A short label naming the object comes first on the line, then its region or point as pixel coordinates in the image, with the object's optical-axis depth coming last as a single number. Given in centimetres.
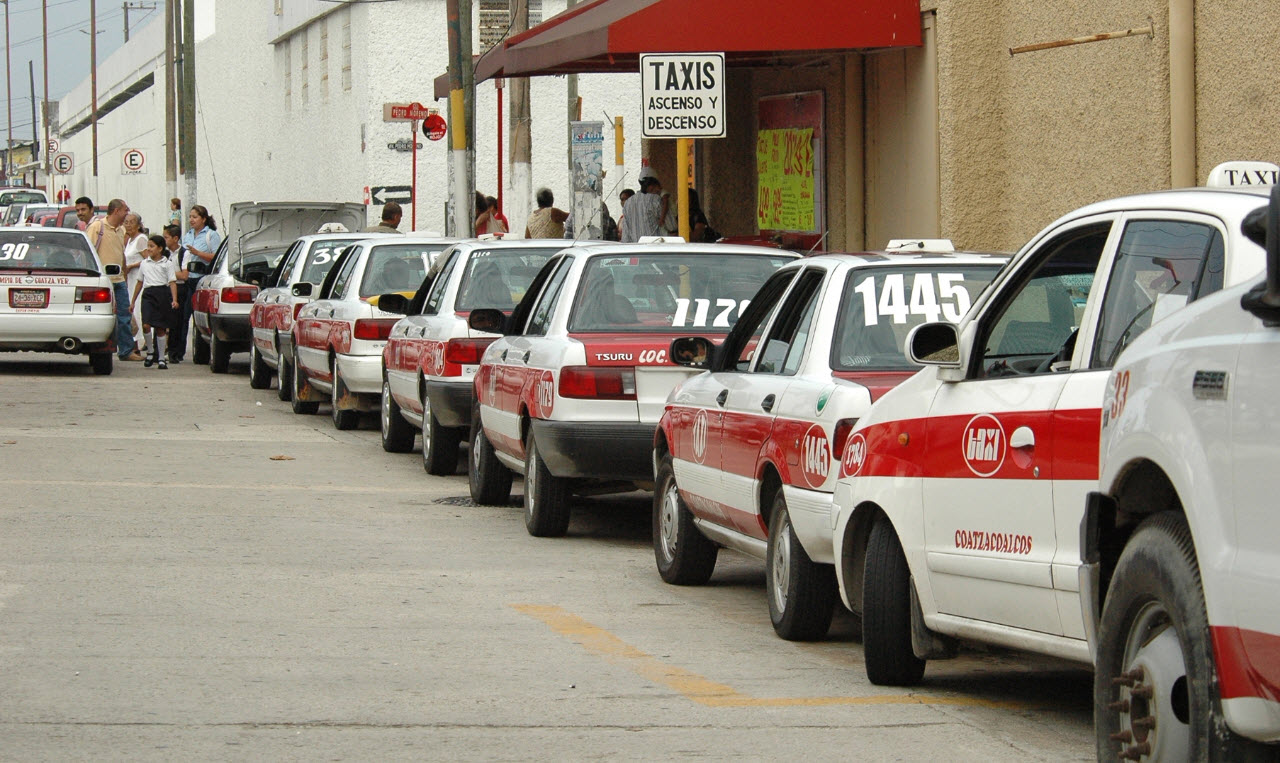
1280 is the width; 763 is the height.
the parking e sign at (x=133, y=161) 5350
